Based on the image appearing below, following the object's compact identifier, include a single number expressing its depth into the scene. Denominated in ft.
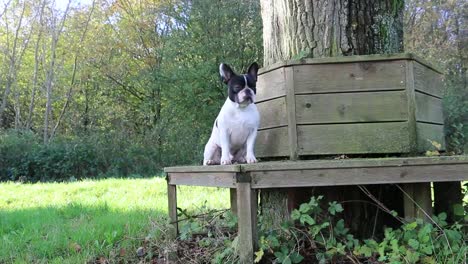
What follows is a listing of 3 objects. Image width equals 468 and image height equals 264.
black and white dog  10.55
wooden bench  8.41
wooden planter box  10.03
